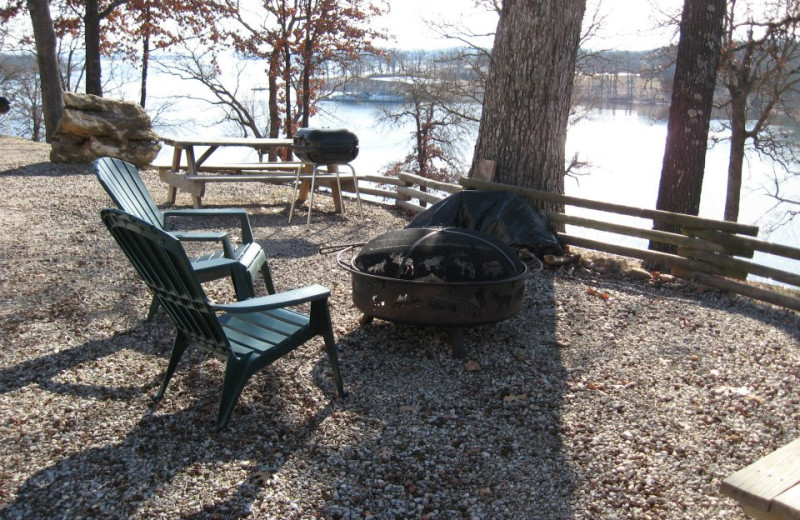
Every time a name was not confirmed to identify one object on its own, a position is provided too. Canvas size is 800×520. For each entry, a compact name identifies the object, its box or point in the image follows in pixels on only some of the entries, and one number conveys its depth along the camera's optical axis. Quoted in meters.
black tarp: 5.82
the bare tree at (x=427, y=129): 22.69
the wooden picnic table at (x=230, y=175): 7.66
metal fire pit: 3.70
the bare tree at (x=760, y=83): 13.37
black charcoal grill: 7.10
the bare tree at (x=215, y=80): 20.98
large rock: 10.30
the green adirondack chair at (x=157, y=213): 3.82
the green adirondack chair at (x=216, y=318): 2.76
